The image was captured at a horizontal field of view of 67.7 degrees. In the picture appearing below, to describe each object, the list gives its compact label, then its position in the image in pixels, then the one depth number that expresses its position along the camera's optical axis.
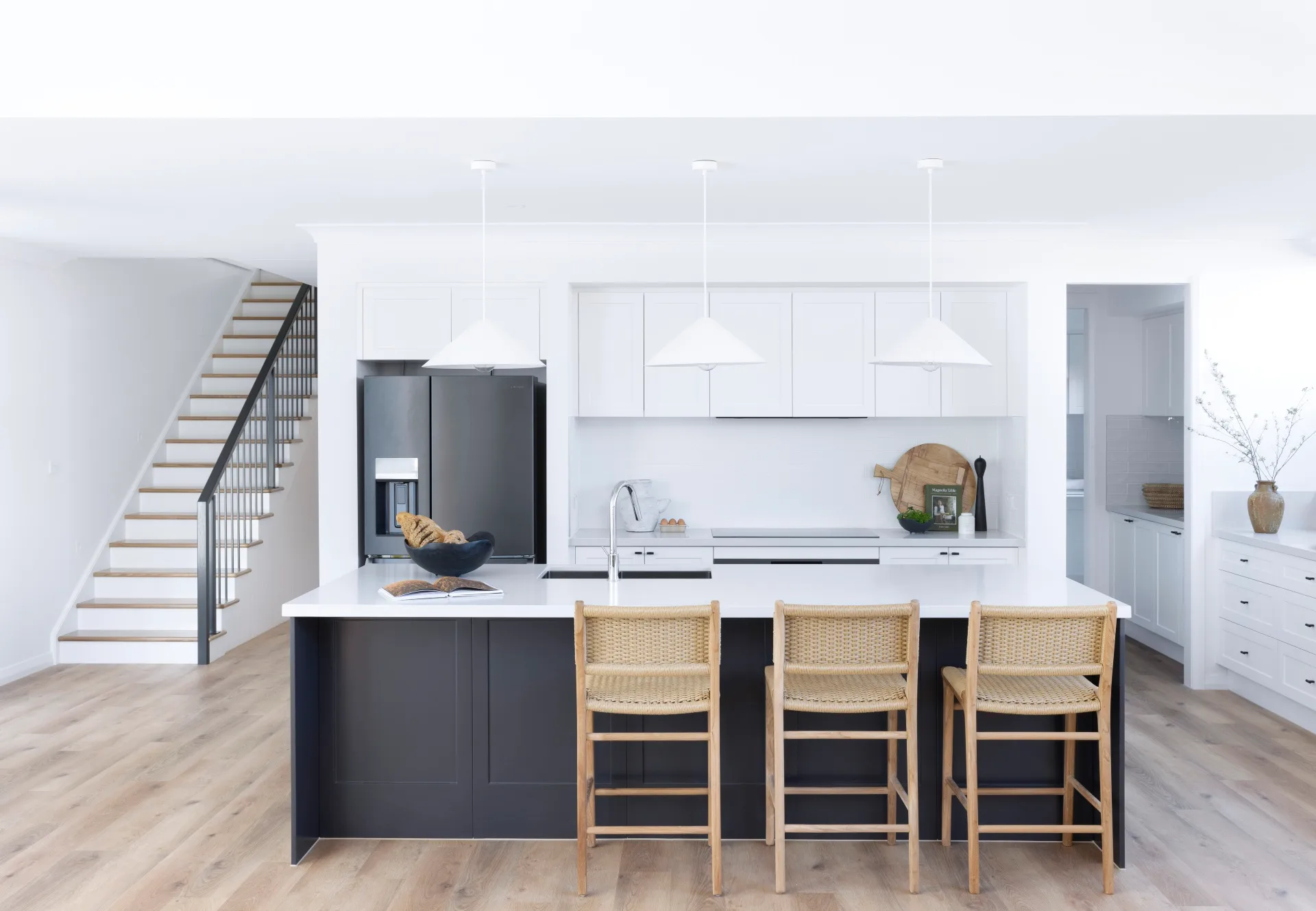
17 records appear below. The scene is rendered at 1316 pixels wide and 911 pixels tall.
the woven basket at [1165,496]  6.29
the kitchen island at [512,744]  3.49
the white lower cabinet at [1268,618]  4.64
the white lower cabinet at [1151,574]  5.78
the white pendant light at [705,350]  3.54
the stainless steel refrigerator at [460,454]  5.22
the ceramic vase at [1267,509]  5.10
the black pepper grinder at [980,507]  5.73
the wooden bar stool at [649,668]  3.01
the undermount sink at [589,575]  4.06
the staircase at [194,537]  6.23
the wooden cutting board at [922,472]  5.91
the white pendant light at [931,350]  3.49
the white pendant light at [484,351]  3.66
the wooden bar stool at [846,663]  3.03
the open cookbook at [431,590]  3.37
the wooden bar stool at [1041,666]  3.01
